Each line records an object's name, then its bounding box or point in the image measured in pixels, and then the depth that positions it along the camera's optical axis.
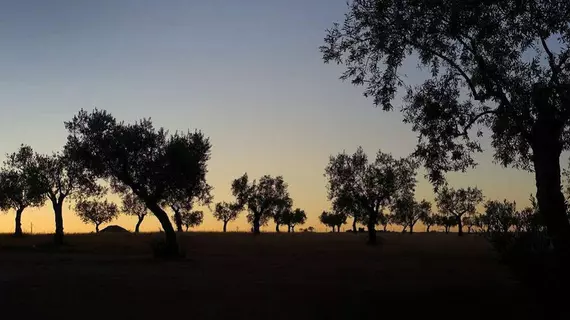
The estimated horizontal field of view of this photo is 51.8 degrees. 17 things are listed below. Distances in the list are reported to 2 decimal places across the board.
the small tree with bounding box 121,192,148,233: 90.29
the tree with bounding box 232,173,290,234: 109.94
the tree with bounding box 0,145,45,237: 62.83
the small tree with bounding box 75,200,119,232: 110.62
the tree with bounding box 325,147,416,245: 64.56
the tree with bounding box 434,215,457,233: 166.73
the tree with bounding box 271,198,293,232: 111.94
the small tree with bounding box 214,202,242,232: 134.25
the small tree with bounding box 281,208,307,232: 163.20
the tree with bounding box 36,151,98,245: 52.84
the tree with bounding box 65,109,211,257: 37.09
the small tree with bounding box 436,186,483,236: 113.06
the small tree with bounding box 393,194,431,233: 146.35
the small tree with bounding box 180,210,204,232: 134.04
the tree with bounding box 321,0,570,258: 17.44
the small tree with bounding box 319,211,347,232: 176.73
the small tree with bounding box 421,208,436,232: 160.75
